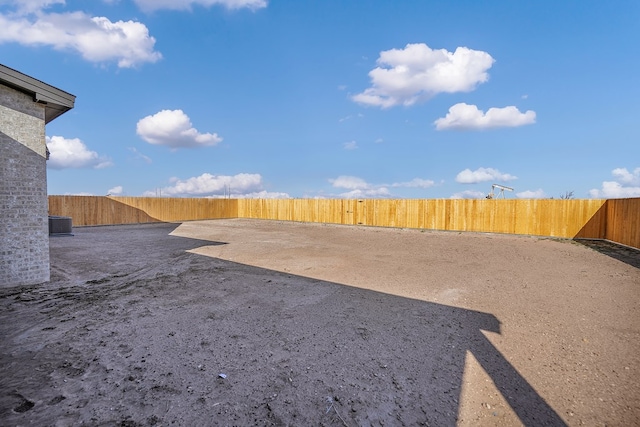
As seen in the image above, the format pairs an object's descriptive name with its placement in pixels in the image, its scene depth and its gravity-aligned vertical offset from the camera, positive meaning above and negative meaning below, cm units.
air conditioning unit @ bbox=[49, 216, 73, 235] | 1435 -125
